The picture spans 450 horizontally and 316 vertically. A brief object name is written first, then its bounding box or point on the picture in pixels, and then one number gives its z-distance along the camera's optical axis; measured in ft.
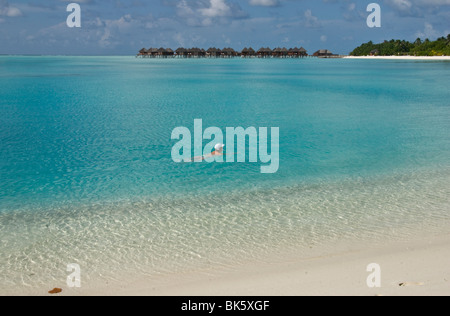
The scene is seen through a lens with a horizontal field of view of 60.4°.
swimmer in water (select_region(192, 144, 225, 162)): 50.16
